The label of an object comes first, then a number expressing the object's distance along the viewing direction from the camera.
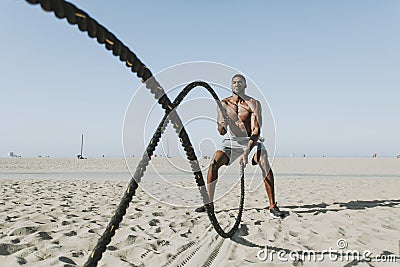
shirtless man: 5.39
